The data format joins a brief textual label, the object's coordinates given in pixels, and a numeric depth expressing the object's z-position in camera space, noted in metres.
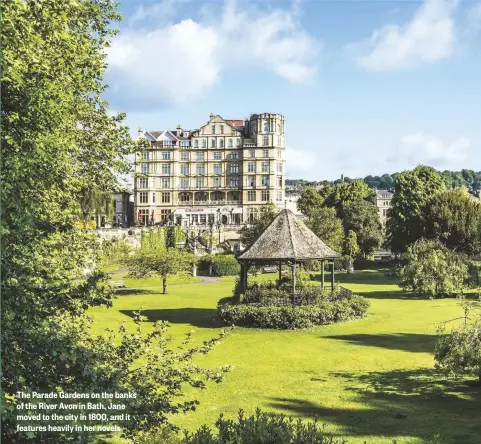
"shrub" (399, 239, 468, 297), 45.09
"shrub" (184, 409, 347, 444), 10.27
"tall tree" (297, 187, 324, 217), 100.82
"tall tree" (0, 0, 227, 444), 9.27
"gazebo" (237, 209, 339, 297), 34.03
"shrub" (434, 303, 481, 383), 18.06
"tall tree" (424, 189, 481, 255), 59.66
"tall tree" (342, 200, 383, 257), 81.19
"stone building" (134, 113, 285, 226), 102.06
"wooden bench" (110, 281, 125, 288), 53.56
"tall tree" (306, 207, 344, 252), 63.97
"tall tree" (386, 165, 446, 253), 74.50
